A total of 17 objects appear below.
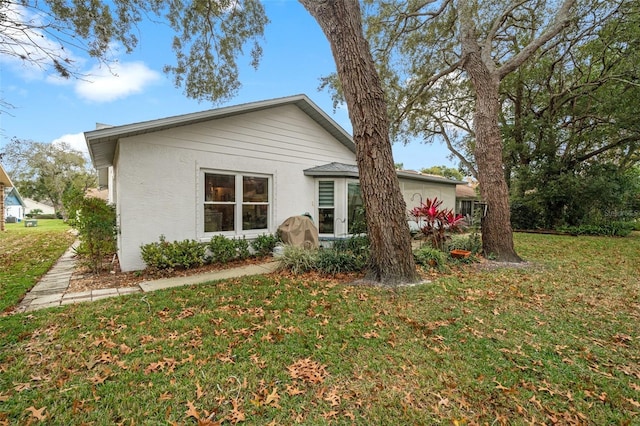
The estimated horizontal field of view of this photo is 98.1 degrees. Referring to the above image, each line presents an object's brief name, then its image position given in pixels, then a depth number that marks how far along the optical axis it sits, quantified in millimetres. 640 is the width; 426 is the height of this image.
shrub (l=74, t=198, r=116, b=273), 5863
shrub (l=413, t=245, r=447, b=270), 6500
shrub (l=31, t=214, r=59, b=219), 36969
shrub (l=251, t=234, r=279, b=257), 7922
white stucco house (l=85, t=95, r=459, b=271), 6211
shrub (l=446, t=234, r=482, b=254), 7797
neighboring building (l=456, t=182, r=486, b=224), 21781
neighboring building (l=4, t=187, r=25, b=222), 30553
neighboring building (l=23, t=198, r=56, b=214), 41938
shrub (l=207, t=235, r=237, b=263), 6992
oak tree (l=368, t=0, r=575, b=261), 7098
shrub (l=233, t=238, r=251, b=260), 7392
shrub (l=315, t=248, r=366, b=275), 6121
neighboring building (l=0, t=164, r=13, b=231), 16191
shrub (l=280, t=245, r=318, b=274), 6253
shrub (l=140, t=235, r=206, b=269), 6066
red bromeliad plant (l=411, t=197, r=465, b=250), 7492
